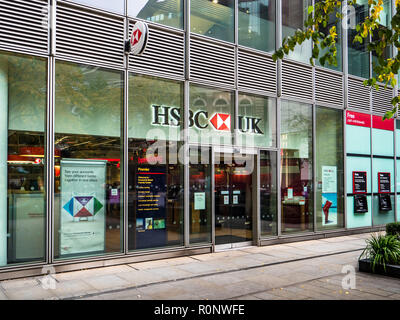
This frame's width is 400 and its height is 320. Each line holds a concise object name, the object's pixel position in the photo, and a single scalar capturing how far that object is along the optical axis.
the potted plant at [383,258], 7.89
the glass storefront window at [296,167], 12.34
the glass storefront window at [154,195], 9.34
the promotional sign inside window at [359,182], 14.25
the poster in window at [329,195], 13.41
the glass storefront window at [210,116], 10.48
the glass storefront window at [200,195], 10.29
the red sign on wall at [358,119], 14.26
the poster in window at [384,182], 15.20
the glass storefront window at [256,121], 11.43
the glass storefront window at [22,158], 7.74
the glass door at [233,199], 10.87
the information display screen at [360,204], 14.20
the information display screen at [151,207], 9.41
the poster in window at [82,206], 8.40
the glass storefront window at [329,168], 13.36
